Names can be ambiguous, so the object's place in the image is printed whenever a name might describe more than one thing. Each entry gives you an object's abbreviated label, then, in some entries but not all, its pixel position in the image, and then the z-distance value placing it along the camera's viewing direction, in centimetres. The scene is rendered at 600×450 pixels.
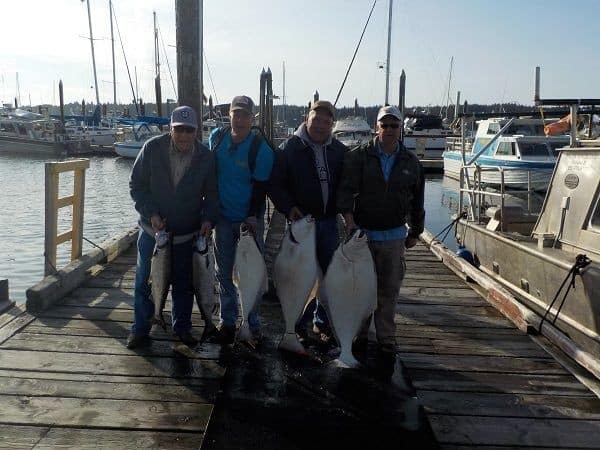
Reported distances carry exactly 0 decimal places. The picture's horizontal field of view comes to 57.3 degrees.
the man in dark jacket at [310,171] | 415
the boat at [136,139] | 4141
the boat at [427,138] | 3931
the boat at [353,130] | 3581
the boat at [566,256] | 566
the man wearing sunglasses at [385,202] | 401
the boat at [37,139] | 4562
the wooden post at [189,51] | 544
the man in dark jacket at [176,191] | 412
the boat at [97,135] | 4943
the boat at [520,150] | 2170
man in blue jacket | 415
